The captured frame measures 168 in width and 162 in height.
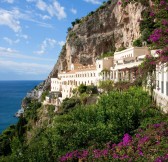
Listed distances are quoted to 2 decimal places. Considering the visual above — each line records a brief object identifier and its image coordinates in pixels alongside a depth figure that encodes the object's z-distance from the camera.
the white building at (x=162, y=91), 21.05
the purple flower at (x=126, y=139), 17.28
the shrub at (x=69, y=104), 44.53
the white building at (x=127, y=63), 38.45
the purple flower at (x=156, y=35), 13.01
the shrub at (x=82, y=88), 50.78
